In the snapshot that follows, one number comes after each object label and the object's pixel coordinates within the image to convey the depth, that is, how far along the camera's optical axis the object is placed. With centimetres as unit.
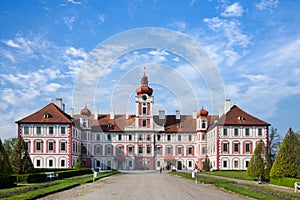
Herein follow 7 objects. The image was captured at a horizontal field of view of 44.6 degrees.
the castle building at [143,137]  5650
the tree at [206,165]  5569
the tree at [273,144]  5750
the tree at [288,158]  2397
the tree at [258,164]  2896
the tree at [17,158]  2916
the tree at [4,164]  2411
